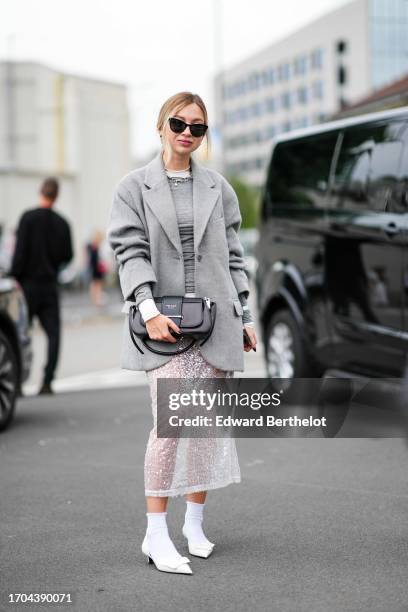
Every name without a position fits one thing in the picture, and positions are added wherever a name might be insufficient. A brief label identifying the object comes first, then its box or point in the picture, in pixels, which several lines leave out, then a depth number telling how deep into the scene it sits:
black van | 6.76
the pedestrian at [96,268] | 23.88
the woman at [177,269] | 4.12
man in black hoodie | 9.41
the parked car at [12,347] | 7.36
